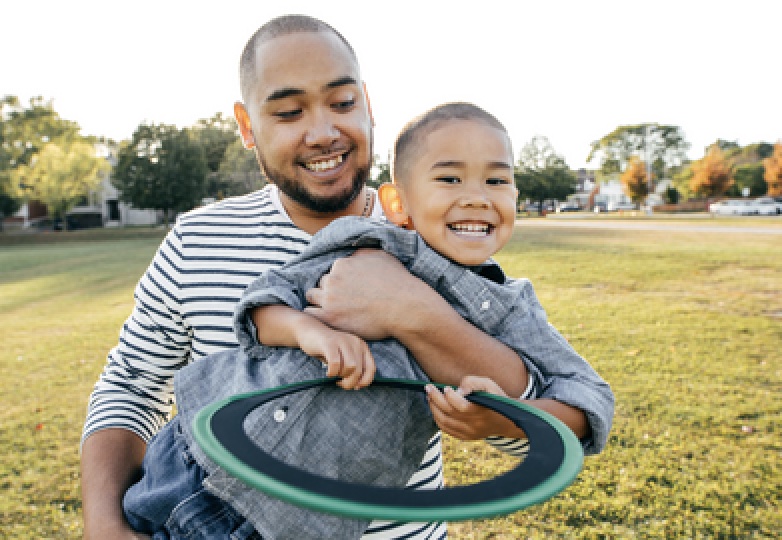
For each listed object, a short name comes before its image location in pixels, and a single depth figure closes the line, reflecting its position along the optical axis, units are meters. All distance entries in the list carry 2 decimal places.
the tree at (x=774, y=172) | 59.00
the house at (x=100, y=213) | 58.41
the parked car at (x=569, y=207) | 82.75
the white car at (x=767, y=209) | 50.12
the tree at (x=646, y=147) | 92.69
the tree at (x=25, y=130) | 53.09
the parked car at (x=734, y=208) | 50.53
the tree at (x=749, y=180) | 68.31
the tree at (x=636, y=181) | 69.38
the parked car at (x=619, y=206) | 82.93
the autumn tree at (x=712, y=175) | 57.94
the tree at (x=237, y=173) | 49.56
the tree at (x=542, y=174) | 69.78
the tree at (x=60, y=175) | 43.88
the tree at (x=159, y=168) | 43.56
